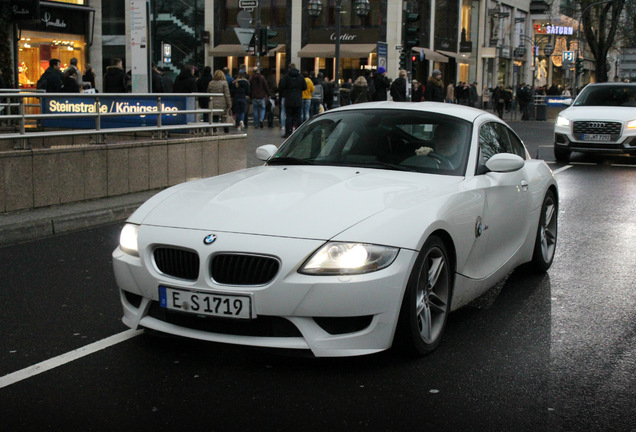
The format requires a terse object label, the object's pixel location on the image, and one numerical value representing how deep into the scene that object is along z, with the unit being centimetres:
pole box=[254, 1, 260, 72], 2616
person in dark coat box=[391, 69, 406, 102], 2230
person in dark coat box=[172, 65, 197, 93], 2031
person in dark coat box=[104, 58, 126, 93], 1828
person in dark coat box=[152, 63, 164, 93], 1939
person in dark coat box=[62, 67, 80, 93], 1853
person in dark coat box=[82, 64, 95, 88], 2308
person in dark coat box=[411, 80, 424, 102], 2762
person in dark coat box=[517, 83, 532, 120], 4162
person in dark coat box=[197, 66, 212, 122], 2232
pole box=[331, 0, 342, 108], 2440
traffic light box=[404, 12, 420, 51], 2208
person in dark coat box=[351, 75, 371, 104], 2395
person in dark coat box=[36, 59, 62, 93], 1889
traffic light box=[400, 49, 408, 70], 2309
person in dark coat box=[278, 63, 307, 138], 2169
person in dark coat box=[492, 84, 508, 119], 4125
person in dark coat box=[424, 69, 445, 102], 2423
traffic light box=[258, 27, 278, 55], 2608
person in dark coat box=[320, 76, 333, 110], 2845
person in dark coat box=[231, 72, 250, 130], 2419
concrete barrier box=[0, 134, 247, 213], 939
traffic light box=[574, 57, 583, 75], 4941
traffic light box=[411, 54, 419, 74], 2559
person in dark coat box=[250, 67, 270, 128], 2494
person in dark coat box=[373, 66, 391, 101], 2298
